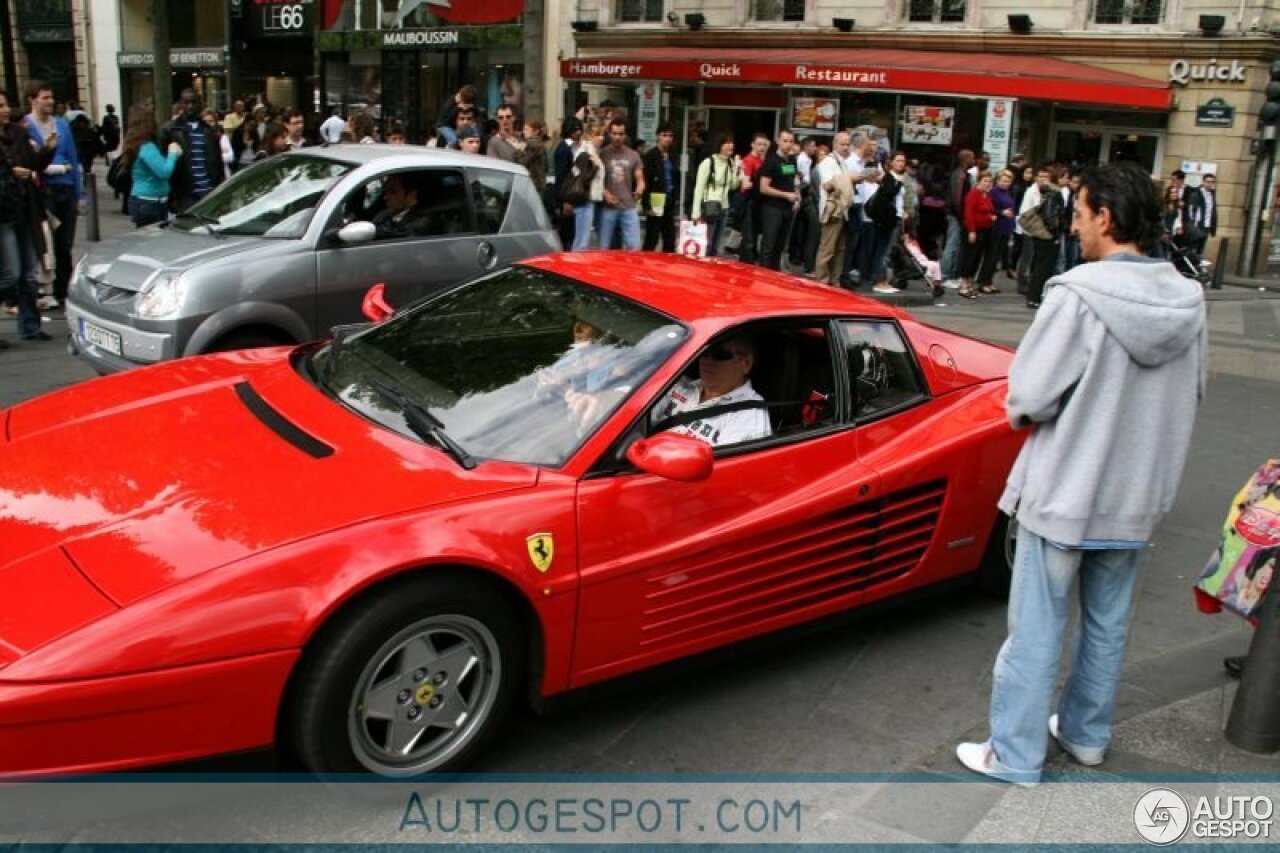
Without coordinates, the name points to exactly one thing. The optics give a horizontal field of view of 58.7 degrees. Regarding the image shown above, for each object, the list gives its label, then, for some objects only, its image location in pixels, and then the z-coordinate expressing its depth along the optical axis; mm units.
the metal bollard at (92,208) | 13305
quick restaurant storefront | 17891
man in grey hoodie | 3025
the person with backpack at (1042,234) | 13406
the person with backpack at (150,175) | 10242
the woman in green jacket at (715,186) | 13469
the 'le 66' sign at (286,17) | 29500
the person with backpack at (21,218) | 8211
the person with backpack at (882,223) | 13484
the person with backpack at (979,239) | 14500
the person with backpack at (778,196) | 13398
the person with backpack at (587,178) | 11766
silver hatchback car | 6516
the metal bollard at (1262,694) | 3484
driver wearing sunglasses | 3846
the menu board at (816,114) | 21609
